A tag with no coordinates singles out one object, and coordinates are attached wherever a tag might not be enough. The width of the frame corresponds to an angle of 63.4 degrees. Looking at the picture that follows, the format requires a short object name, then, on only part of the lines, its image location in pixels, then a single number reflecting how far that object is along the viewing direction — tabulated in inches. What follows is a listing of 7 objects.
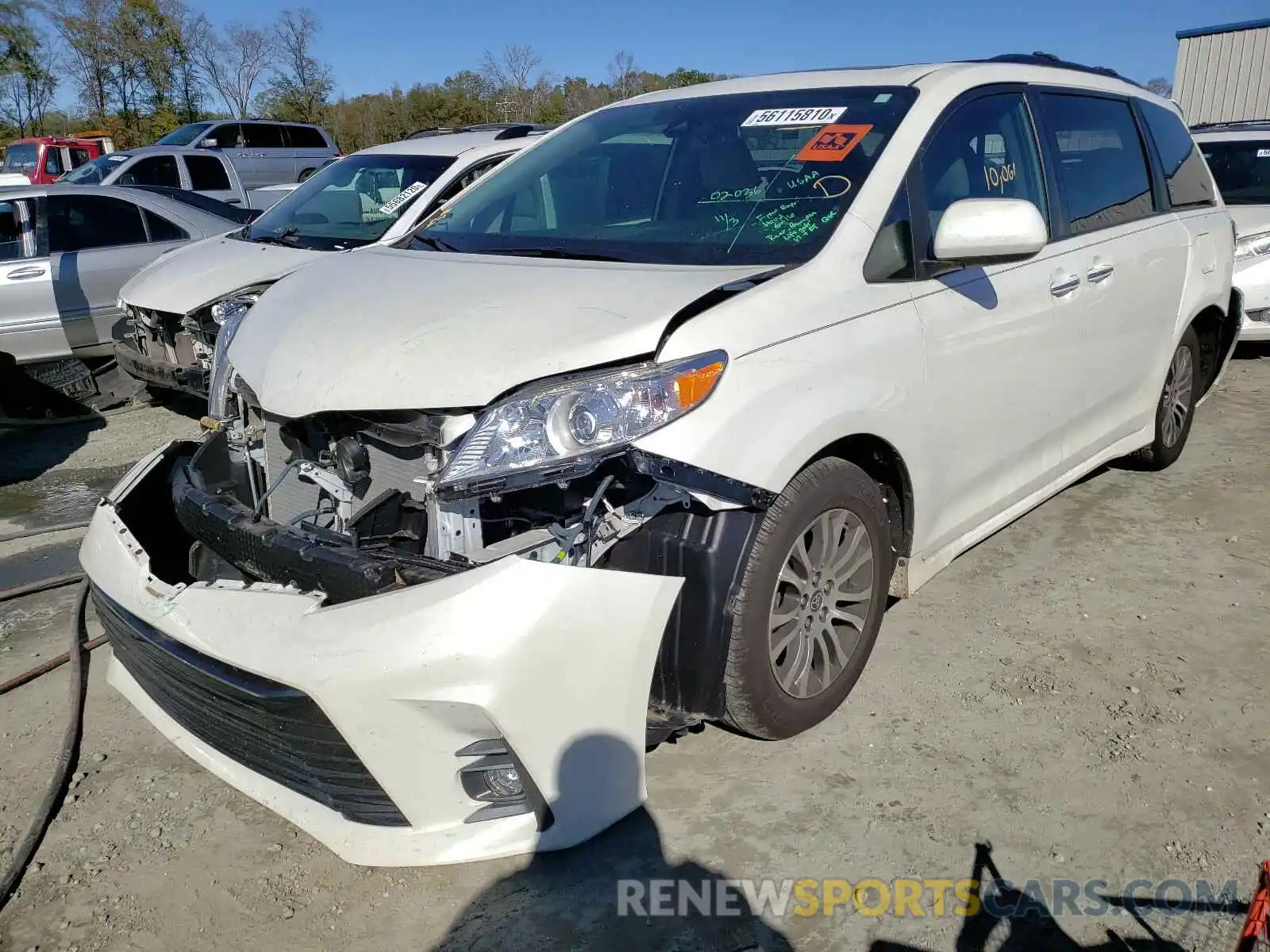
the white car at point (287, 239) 242.7
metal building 784.9
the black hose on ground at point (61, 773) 99.7
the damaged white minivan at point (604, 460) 89.6
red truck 847.7
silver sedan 287.0
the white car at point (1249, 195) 309.3
